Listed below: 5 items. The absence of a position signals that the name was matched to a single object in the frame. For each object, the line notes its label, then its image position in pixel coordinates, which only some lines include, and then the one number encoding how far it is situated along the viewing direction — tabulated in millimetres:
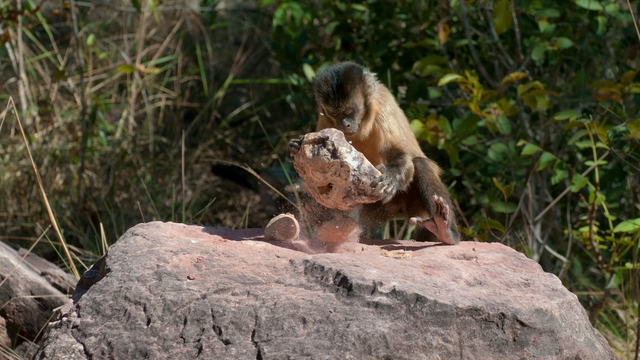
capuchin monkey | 7717
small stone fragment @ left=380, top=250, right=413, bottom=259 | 6563
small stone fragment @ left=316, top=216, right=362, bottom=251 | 6980
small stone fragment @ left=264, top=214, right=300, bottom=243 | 6916
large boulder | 5035
